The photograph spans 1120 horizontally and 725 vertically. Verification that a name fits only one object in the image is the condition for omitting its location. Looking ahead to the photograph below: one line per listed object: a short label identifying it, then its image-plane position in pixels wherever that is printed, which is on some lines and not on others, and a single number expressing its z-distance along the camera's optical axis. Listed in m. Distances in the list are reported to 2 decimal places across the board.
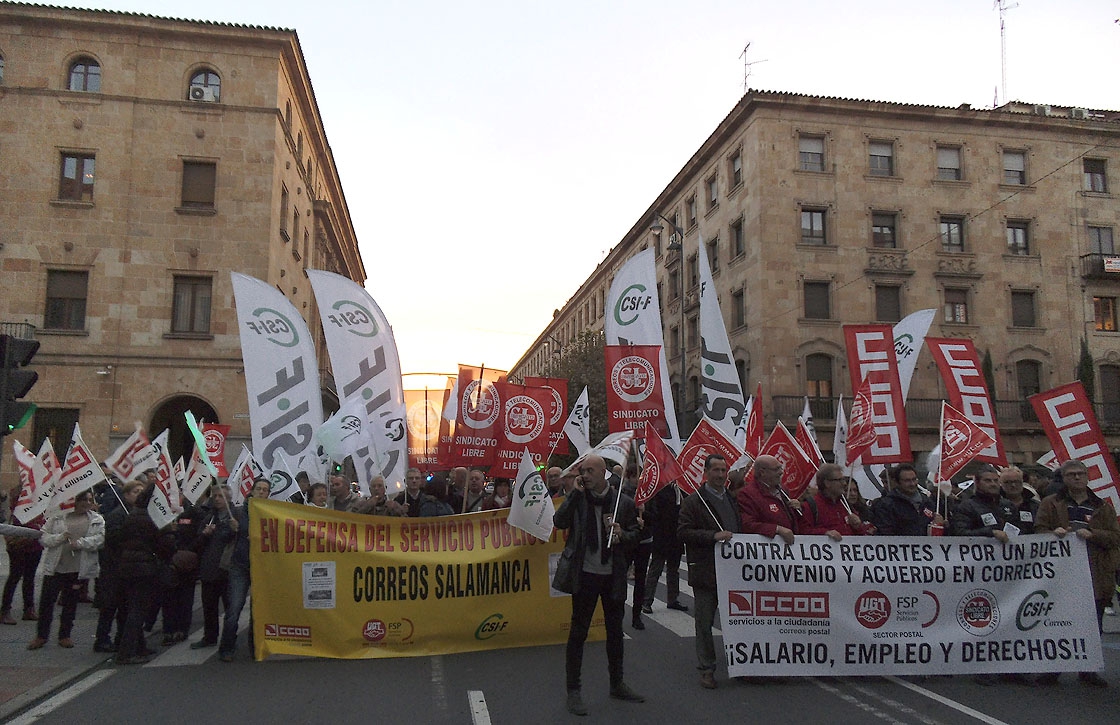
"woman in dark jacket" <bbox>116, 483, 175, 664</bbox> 7.60
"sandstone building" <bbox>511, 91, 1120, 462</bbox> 34.09
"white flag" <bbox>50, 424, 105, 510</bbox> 8.66
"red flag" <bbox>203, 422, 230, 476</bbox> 14.68
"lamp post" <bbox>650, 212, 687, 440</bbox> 27.45
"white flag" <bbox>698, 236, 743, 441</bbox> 12.17
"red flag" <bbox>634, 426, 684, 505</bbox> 7.57
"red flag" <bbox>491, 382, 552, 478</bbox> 13.14
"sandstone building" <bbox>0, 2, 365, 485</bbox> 25.45
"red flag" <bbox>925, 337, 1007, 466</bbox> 10.34
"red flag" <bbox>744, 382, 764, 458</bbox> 11.43
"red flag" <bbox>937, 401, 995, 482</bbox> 8.58
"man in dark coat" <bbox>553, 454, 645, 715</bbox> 6.27
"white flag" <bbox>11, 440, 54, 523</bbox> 9.36
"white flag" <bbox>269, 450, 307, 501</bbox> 8.95
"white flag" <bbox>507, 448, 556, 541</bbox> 7.31
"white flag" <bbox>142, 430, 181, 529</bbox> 7.98
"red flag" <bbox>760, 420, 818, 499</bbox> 8.84
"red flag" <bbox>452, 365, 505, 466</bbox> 13.09
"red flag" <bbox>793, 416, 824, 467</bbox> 11.15
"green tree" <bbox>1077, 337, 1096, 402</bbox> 34.75
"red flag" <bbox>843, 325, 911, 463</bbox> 10.09
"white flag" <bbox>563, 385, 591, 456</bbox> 13.57
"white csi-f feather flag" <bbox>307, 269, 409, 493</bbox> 11.06
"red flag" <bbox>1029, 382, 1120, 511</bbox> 8.28
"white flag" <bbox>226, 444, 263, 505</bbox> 10.60
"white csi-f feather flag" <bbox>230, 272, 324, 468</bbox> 10.18
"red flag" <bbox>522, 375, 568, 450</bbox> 14.97
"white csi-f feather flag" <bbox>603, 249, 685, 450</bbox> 12.17
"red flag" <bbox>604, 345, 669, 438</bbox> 11.64
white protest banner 6.74
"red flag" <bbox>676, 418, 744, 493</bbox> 7.92
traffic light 6.50
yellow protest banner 7.64
